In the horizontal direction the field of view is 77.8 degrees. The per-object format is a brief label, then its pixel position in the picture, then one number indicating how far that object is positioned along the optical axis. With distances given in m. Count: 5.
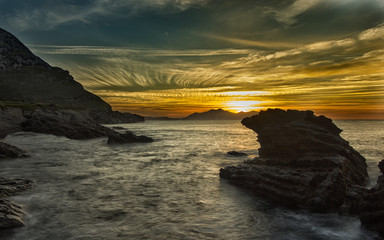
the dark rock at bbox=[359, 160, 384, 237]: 11.44
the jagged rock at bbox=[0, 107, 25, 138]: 59.72
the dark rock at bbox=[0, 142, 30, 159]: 29.98
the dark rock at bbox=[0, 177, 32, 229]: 11.38
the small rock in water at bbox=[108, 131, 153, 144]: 54.41
